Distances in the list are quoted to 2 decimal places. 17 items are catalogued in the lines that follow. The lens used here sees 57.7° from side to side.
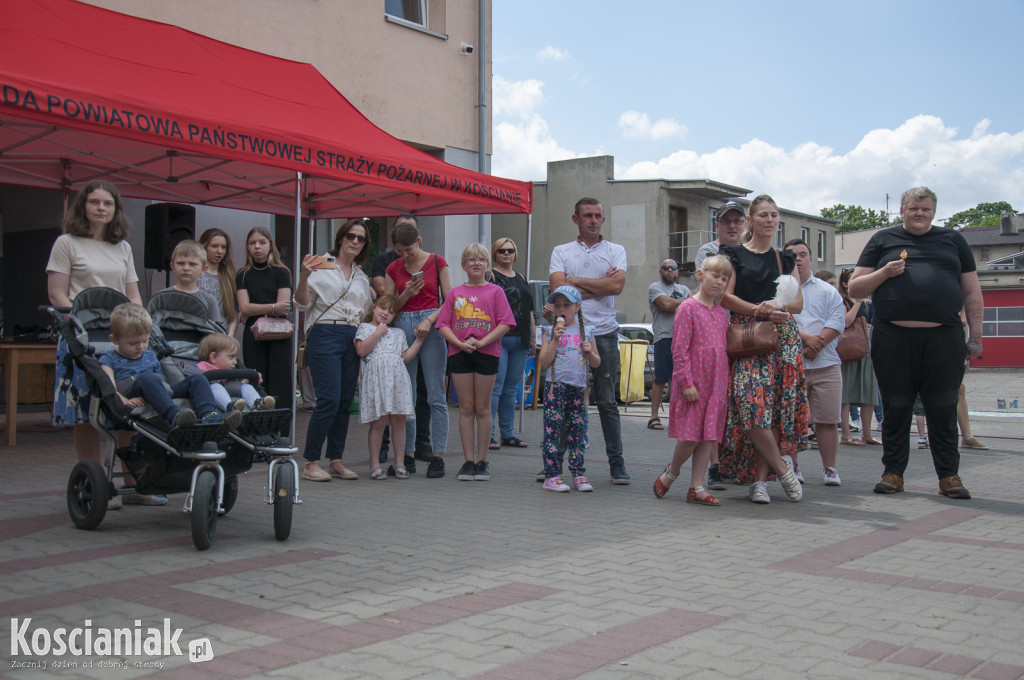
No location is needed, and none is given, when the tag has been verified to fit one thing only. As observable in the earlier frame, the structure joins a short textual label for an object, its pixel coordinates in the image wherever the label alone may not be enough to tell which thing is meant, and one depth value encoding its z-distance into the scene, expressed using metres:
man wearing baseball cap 7.06
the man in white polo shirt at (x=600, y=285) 7.30
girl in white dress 7.40
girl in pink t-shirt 7.36
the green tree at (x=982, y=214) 120.00
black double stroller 4.95
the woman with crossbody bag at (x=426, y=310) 7.66
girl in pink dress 6.43
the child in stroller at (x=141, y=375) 5.12
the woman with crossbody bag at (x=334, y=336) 7.21
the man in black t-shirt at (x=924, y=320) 6.88
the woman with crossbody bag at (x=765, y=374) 6.55
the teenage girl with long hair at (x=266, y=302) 8.25
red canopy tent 6.65
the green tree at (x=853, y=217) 111.51
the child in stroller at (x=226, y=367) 5.41
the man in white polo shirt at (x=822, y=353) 7.64
